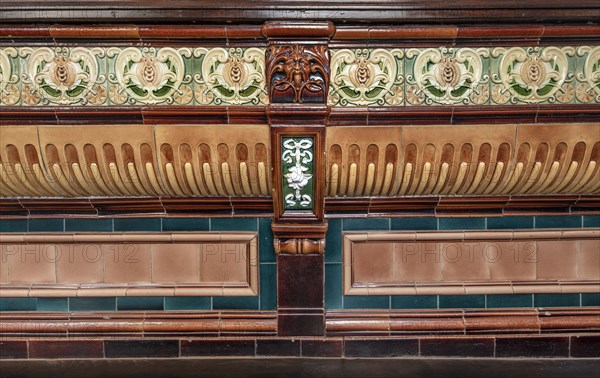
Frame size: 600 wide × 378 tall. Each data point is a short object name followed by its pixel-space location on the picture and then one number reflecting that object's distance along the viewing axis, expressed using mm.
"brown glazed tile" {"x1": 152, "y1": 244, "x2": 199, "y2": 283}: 2199
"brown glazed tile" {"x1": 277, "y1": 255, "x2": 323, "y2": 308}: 2076
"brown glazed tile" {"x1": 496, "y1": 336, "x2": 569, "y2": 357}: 2152
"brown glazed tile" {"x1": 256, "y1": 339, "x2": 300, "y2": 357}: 2133
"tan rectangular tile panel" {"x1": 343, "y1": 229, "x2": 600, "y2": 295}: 2201
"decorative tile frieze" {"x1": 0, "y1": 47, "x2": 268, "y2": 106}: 1900
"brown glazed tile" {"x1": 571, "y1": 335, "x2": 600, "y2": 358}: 2158
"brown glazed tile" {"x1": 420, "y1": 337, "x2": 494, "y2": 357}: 2156
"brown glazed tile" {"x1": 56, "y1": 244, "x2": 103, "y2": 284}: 2211
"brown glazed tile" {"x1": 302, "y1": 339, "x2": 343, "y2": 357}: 2129
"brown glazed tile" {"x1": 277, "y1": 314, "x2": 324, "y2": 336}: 2096
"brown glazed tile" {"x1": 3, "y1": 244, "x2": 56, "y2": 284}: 2213
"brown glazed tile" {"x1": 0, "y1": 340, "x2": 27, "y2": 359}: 2164
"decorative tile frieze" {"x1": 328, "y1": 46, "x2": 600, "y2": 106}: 1910
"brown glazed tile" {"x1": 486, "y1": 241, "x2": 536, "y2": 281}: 2199
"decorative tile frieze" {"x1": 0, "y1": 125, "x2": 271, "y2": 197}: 1950
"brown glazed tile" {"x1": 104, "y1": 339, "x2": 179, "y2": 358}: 2162
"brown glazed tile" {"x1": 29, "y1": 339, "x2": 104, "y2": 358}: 2170
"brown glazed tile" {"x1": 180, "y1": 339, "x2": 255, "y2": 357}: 2154
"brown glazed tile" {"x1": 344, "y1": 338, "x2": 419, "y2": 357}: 2158
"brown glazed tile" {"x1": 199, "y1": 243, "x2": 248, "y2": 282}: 2197
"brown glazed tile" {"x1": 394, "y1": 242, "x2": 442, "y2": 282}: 2205
